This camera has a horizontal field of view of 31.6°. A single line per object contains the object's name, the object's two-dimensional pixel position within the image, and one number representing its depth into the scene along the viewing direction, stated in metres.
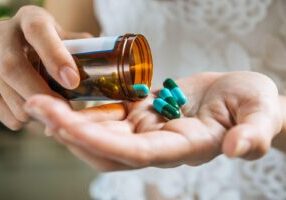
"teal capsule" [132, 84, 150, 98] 0.44
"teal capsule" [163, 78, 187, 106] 0.47
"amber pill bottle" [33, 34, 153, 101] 0.42
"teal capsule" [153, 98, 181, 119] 0.43
